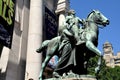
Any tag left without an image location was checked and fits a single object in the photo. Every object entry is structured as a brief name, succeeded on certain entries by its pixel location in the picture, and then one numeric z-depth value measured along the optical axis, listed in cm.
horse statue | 592
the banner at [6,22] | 1607
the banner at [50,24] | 2069
